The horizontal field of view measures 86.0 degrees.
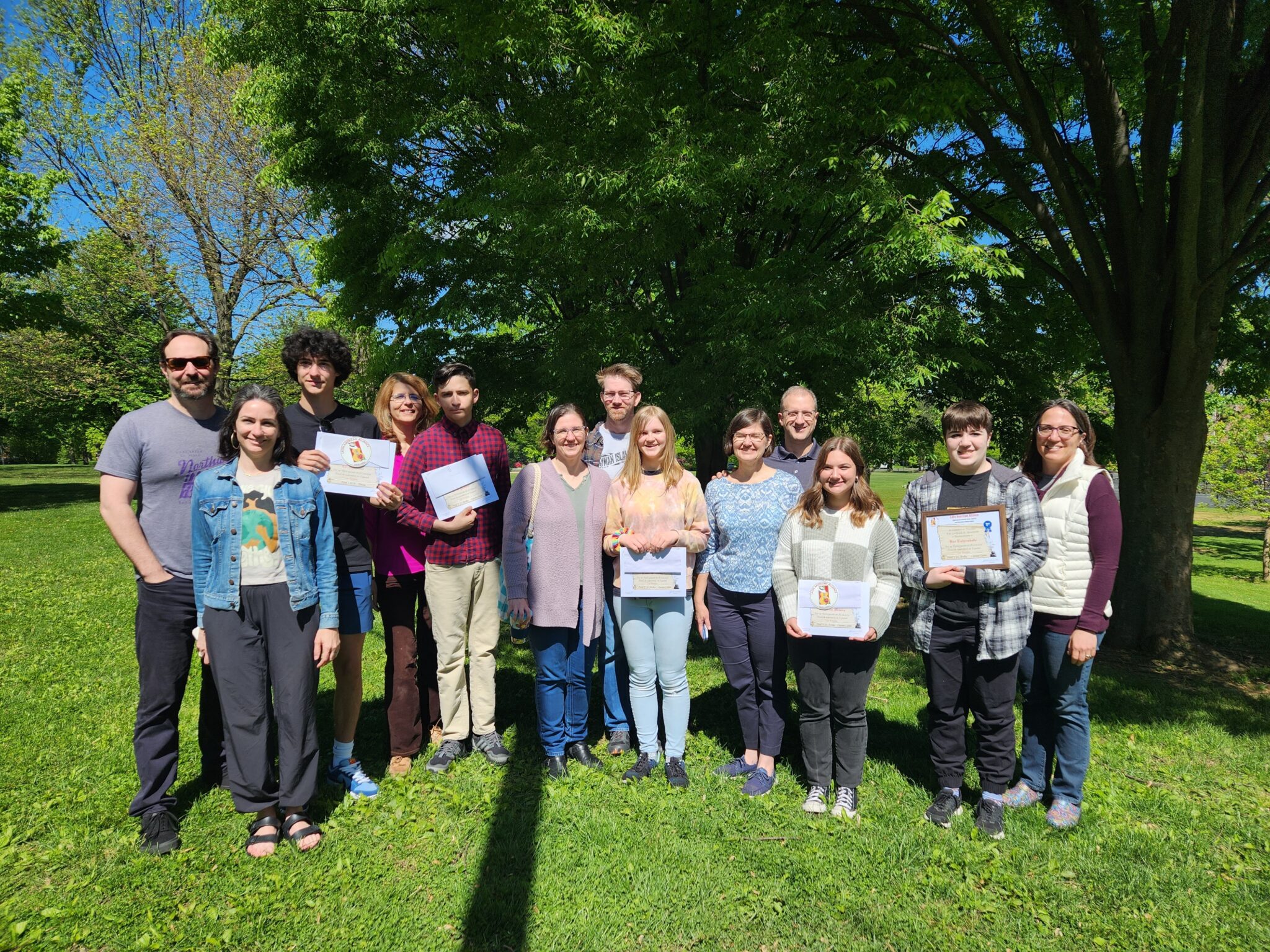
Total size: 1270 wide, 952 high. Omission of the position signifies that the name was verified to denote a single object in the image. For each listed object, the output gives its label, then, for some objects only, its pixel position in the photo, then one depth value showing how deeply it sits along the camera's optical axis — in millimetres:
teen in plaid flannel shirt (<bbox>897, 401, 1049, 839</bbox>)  3604
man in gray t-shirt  3504
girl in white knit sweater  3777
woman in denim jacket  3385
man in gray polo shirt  4773
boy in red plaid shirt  4242
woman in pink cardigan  4172
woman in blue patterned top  4066
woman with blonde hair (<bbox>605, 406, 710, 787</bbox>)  4105
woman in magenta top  4344
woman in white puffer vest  3619
